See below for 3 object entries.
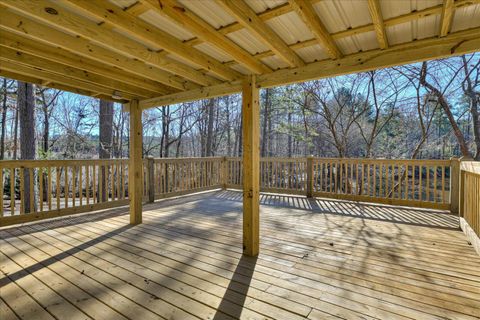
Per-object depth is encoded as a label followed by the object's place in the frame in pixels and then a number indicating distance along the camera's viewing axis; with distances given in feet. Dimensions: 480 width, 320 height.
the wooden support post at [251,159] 9.98
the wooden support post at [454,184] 15.08
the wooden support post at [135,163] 13.98
